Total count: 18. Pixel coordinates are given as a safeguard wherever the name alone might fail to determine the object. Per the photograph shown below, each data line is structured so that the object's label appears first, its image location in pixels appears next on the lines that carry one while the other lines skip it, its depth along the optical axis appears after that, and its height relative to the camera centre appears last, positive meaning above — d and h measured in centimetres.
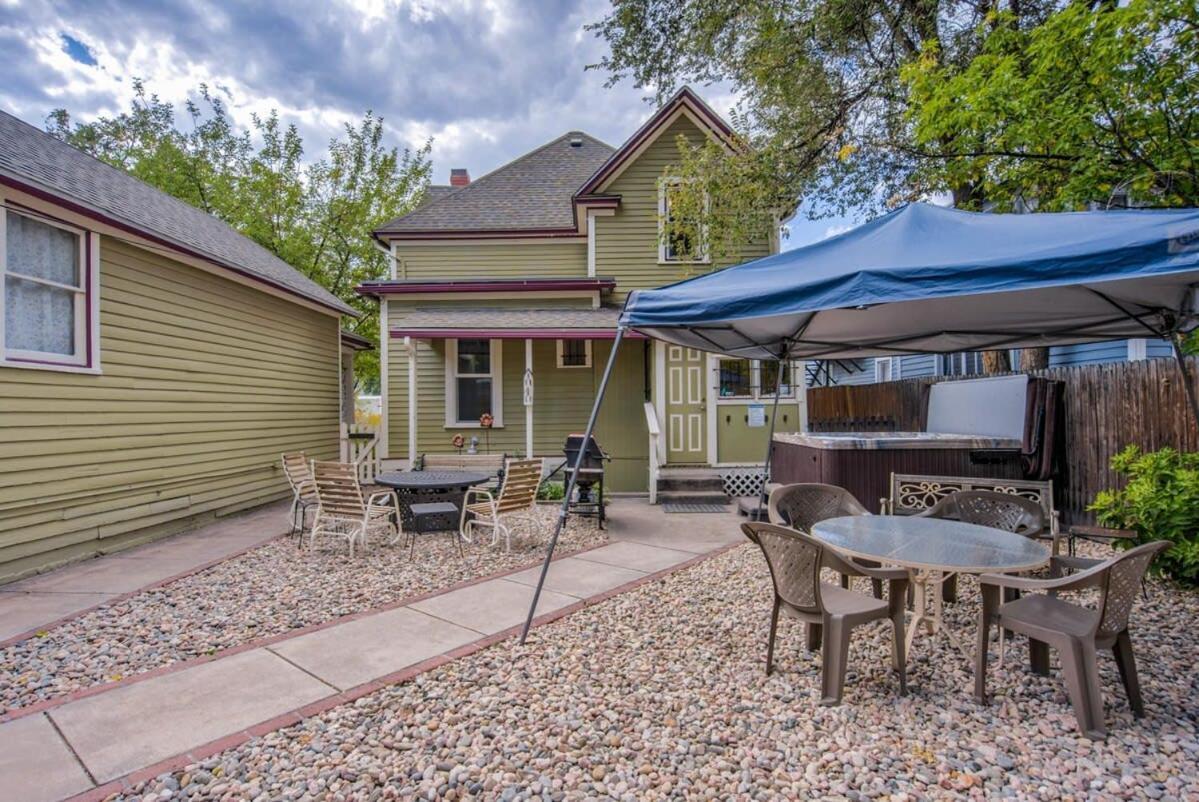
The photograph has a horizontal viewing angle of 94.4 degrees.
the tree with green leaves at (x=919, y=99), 531 +375
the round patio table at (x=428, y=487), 639 -97
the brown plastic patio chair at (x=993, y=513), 420 -90
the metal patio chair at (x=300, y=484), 662 -99
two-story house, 989 +78
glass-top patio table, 296 -87
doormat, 849 -164
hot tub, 665 -72
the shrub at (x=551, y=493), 919 -150
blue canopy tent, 251 +67
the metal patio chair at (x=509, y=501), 618 -110
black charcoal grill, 737 -103
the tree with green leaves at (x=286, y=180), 1725 +731
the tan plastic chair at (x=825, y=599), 287 -111
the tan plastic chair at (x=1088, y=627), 256 -113
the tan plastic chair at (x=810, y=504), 438 -84
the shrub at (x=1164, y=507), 431 -91
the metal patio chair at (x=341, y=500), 589 -102
